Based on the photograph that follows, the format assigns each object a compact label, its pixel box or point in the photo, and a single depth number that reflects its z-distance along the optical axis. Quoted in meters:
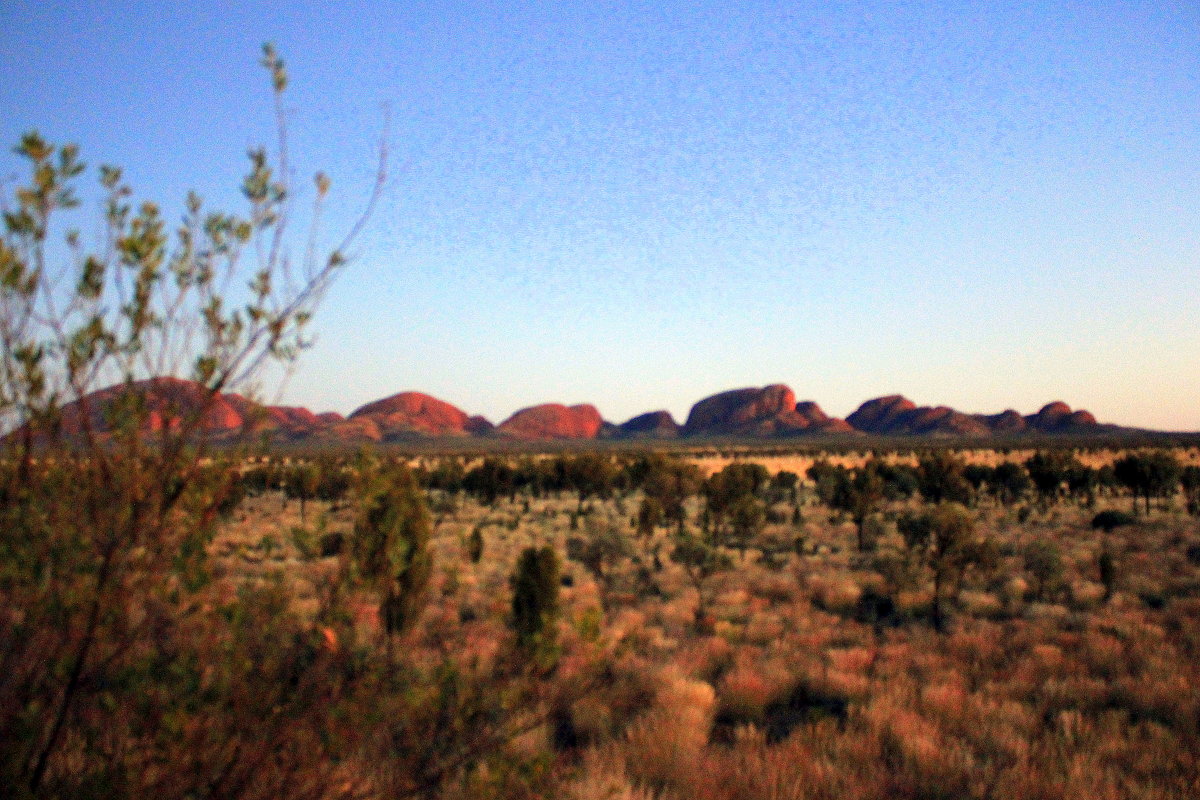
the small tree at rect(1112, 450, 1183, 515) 32.66
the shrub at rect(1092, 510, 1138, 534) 25.81
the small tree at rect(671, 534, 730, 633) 15.53
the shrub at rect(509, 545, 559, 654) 10.63
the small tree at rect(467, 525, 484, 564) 19.36
